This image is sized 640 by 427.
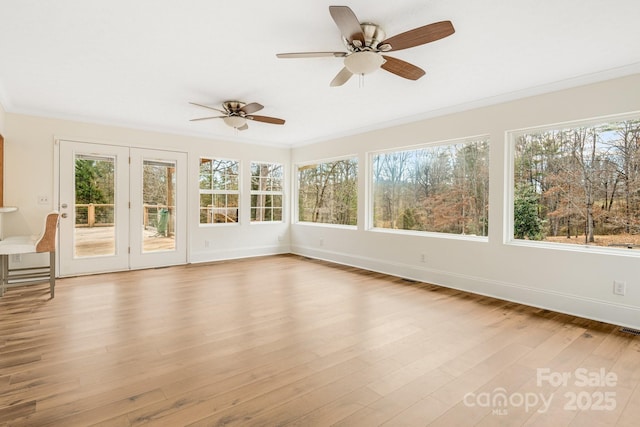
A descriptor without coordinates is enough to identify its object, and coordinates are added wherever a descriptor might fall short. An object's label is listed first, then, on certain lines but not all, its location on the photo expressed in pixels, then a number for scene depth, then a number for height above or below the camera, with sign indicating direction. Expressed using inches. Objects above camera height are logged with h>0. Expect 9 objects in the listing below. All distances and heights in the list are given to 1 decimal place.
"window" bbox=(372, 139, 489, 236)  170.2 +13.3
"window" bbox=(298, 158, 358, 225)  240.2 +14.9
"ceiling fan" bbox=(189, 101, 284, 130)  156.1 +48.5
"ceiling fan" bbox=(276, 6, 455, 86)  81.3 +46.9
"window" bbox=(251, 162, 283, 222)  272.1 +15.9
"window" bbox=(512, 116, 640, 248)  126.7 +11.7
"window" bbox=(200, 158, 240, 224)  245.4 +15.0
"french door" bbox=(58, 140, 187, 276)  194.2 +1.4
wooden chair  139.1 -16.3
